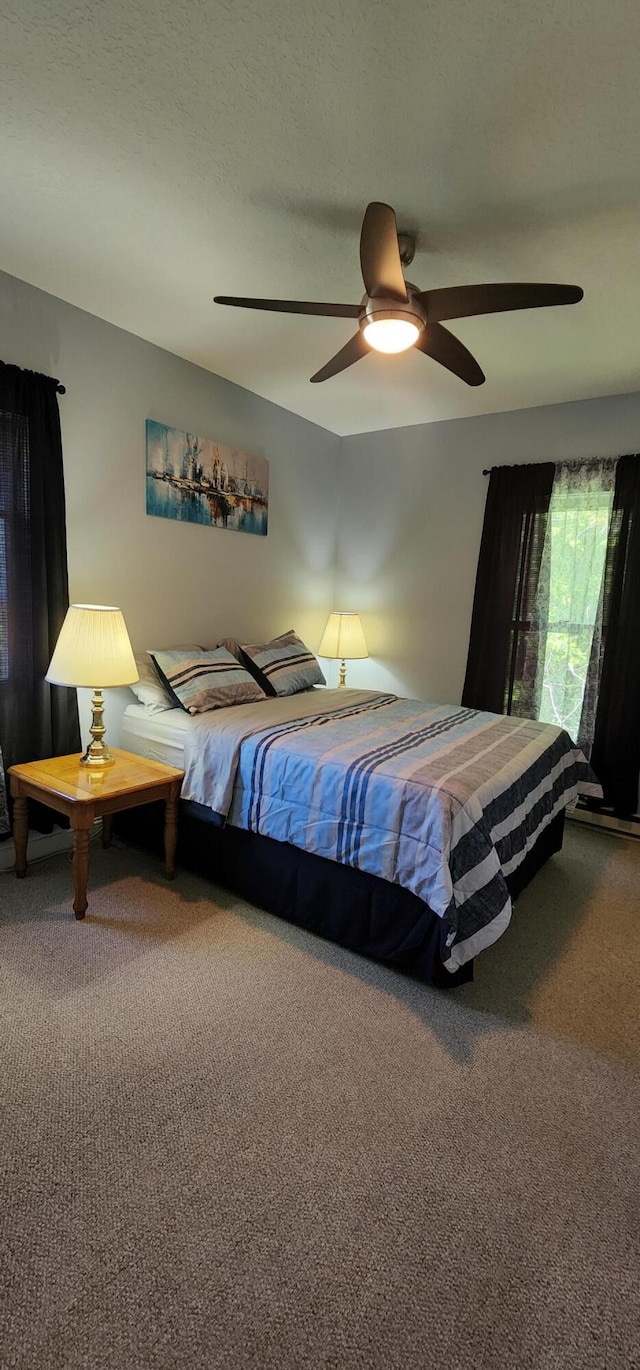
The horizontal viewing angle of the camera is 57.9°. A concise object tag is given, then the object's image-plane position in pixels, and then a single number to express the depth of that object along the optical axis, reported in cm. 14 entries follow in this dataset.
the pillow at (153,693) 289
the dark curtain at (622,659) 339
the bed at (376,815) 189
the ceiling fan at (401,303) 166
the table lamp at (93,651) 237
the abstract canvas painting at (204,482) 318
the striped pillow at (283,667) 352
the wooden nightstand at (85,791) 220
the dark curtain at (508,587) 374
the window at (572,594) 354
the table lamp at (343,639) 428
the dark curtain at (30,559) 249
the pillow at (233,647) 365
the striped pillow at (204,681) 287
